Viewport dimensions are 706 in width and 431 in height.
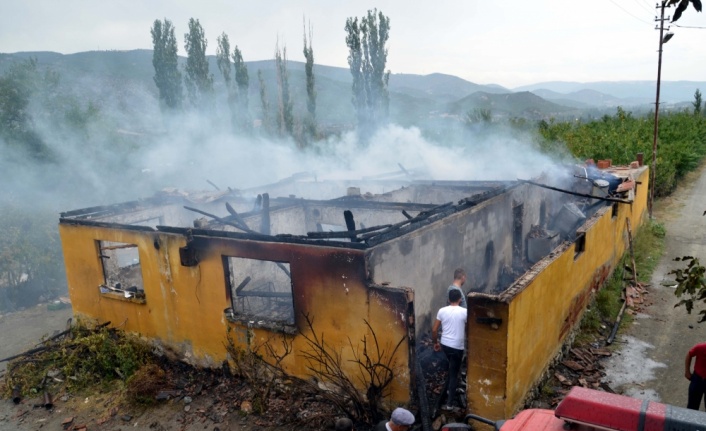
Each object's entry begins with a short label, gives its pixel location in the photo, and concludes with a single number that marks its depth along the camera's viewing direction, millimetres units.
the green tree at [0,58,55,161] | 22047
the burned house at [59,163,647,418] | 6812
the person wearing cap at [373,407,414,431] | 5188
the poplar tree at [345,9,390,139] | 36625
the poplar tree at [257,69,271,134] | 39228
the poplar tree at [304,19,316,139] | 39075
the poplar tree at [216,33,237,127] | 38288
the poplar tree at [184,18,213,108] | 34375
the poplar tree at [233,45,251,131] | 35406
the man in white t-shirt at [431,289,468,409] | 6645
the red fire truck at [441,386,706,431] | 2902
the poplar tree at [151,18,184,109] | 31688
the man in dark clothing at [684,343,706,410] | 6249
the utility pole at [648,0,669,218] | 20000
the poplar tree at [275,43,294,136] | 38531
